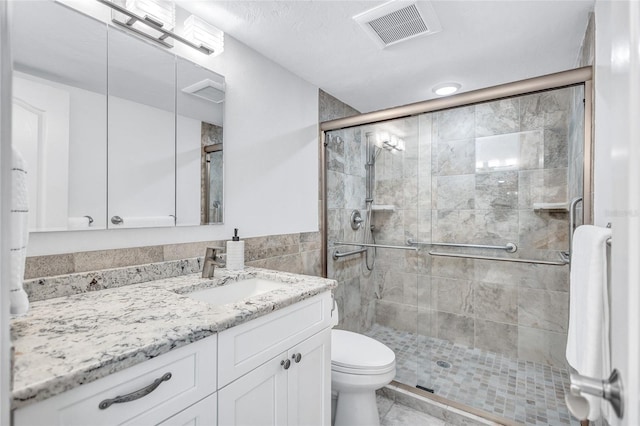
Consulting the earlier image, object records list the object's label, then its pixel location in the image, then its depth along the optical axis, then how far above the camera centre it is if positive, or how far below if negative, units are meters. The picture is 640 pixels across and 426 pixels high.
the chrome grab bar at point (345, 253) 2.46 -0.33
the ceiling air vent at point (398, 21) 1.45 +0.98
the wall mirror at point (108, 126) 1.06 +0.35
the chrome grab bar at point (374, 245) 2.49 -0.27
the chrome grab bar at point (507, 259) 2.06 -0.33
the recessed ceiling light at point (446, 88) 2.36 +0.99
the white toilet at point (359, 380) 1.58 -0.87
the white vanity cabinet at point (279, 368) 0.94 -0.55
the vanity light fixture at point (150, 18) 1.25 +0.81
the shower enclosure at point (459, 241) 2.10 -0.22
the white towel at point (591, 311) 0.76 -0.26
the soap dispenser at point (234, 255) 1.58 -0.22
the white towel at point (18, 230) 0.62 -0.04
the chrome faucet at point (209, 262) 1.38 -0.22
